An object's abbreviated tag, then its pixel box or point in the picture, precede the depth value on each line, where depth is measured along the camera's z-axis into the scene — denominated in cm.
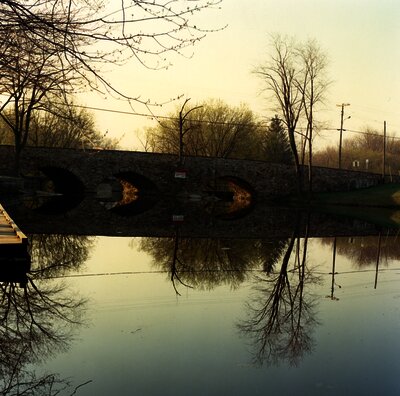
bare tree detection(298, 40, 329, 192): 3834
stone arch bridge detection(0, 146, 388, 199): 3784
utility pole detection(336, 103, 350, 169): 4735
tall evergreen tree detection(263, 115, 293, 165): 5469
